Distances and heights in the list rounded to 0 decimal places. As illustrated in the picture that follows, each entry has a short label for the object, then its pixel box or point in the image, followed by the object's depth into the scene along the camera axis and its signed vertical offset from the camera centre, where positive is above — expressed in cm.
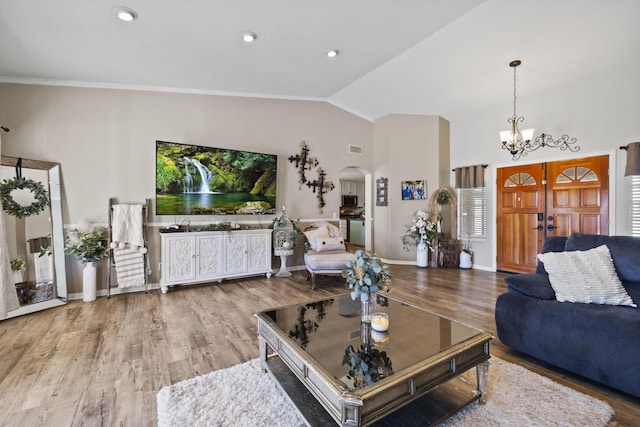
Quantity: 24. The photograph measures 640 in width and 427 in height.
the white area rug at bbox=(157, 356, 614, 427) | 160 -123
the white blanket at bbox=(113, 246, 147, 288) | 390 -78
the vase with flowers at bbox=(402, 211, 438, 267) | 580 -61
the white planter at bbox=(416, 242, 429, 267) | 586 -104
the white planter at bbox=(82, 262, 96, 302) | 372 -94
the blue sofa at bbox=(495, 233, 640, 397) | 180 -89
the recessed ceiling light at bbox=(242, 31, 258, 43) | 317 +199
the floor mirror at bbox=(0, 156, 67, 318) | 328 -23
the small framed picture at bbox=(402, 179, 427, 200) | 616 +34
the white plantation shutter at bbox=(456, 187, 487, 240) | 568 -19
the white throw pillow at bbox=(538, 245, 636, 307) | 212 -60
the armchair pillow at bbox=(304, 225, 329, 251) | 486 -49
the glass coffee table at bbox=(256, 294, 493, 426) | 128 -83
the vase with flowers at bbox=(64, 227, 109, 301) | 365 -52
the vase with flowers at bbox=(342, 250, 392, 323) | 186 -49
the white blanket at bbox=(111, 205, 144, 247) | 391 -20
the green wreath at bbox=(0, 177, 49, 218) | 325 +19
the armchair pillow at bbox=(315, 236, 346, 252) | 478 -64
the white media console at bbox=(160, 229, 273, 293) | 409 -74
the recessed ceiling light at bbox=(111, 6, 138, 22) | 263 +190
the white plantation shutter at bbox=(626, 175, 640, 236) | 388 -3
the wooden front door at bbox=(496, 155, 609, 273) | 430 -4
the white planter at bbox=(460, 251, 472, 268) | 573 -115
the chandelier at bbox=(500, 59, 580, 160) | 402 +101
